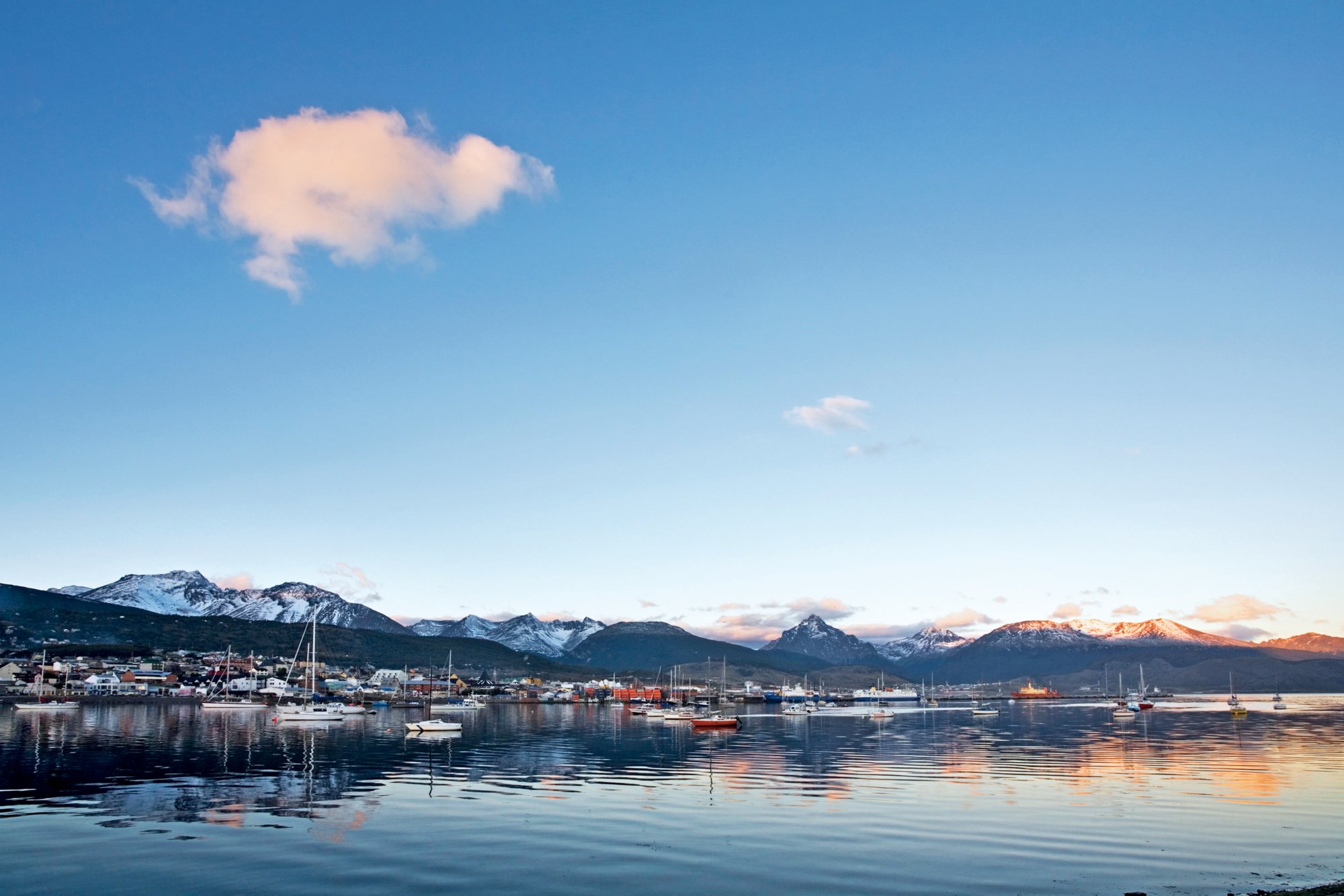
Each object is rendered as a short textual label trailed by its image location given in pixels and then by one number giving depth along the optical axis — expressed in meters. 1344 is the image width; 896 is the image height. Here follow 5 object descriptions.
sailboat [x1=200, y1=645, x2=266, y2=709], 190.00
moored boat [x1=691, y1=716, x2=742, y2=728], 133.62
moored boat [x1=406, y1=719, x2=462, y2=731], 111.50
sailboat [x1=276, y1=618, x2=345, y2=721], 132.50
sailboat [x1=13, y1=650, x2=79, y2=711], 165.94
